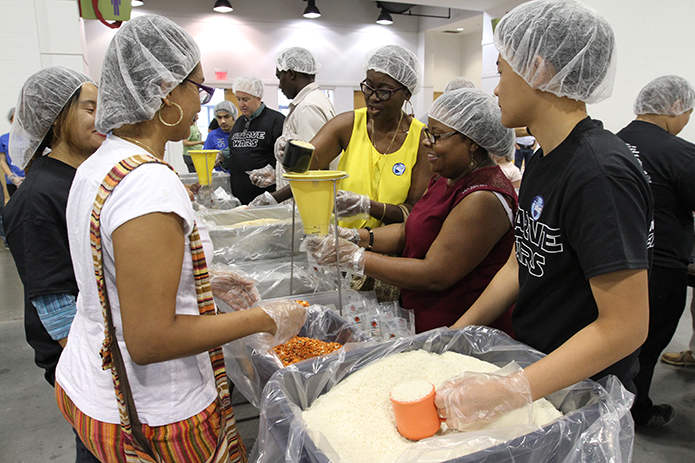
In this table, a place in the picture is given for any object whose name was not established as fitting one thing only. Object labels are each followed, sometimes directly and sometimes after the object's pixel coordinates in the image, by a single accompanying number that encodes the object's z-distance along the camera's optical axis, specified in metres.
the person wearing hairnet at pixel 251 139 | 3.93
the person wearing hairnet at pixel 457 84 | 3.63
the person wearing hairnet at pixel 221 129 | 5.39
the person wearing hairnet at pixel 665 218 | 2.22
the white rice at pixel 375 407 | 0.85
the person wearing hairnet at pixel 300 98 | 2.89
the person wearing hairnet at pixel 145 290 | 0.80
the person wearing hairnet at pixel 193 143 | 7.10
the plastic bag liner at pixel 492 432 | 0.76
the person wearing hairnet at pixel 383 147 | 2.08
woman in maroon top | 1.48
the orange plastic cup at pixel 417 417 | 0.84
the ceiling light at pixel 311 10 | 9.58
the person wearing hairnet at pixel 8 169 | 4.98
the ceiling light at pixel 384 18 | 10.30
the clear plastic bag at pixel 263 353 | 1.19
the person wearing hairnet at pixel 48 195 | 1.31
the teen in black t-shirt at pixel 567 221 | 0.83
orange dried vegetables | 1.31
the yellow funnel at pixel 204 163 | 3.28
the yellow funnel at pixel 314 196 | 1.36
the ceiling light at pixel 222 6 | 8.90
